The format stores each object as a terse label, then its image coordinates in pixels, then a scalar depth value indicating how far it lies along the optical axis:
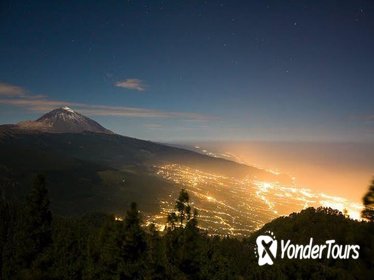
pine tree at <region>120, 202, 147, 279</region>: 42.75
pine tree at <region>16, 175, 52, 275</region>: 44.75
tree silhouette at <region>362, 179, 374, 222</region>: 22.80
